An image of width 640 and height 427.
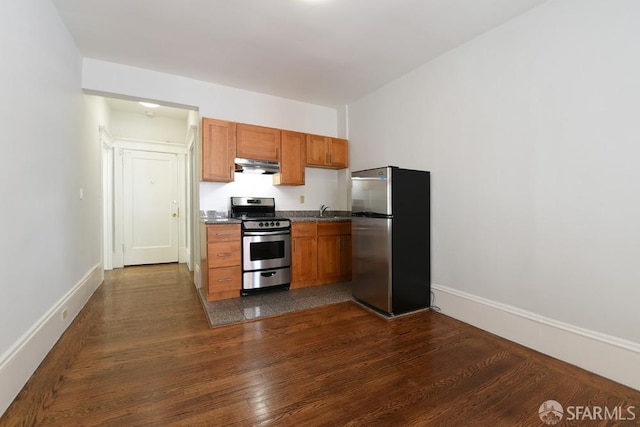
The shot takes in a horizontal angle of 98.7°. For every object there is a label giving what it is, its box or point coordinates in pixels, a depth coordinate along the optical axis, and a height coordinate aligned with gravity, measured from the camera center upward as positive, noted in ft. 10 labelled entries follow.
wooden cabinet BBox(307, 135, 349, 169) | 13.84 +2.94
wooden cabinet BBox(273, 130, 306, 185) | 13.07 +2.42
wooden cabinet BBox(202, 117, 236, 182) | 11.35 +2.52
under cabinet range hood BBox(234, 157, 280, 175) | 12.10 +1.95
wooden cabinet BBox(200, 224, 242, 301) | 10.68 -2.04
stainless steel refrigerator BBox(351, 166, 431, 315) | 9.08 -1.04
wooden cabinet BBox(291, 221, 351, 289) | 12.46 -2.09
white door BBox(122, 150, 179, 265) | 16.92 +0.17
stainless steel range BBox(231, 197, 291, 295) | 11.35 -1.75
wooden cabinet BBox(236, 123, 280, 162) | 12.07 +3.02
